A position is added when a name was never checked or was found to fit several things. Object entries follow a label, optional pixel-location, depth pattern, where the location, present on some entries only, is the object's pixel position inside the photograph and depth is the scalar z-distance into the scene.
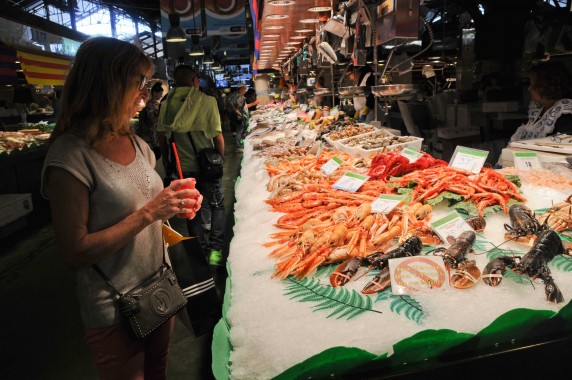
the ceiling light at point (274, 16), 5.65
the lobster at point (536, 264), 1.50
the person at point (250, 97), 15.09
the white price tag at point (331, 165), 3.29
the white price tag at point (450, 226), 1.88
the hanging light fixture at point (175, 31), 10.01
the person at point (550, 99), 3.54
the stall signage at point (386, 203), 2.18
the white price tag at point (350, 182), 2.68
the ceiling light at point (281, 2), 4.59
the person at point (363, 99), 6.07
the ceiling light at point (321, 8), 5.07
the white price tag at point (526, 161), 2.91
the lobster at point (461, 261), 1.54
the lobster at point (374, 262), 1.66
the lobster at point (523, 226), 1.82
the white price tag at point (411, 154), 3.03
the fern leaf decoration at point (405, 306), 1.40
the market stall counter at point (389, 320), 1.27
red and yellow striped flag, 6.94
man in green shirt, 3.89
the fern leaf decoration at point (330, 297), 1.47
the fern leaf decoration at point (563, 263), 1.62
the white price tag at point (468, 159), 2.68
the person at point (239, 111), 11.81
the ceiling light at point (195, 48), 12.79
